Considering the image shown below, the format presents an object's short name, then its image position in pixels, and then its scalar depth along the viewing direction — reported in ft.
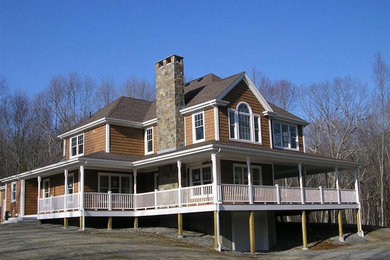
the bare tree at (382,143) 141.08
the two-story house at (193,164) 71.51
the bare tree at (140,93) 181.04
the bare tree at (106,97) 179.01
